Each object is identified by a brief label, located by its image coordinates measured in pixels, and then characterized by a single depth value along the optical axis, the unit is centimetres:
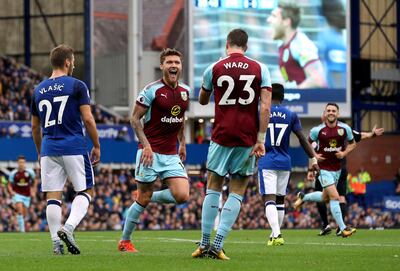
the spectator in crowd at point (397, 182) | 4369
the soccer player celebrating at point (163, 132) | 1490
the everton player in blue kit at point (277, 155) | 1869
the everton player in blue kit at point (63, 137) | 1438
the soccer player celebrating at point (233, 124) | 1366
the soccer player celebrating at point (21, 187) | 3077
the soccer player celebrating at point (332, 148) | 2216
